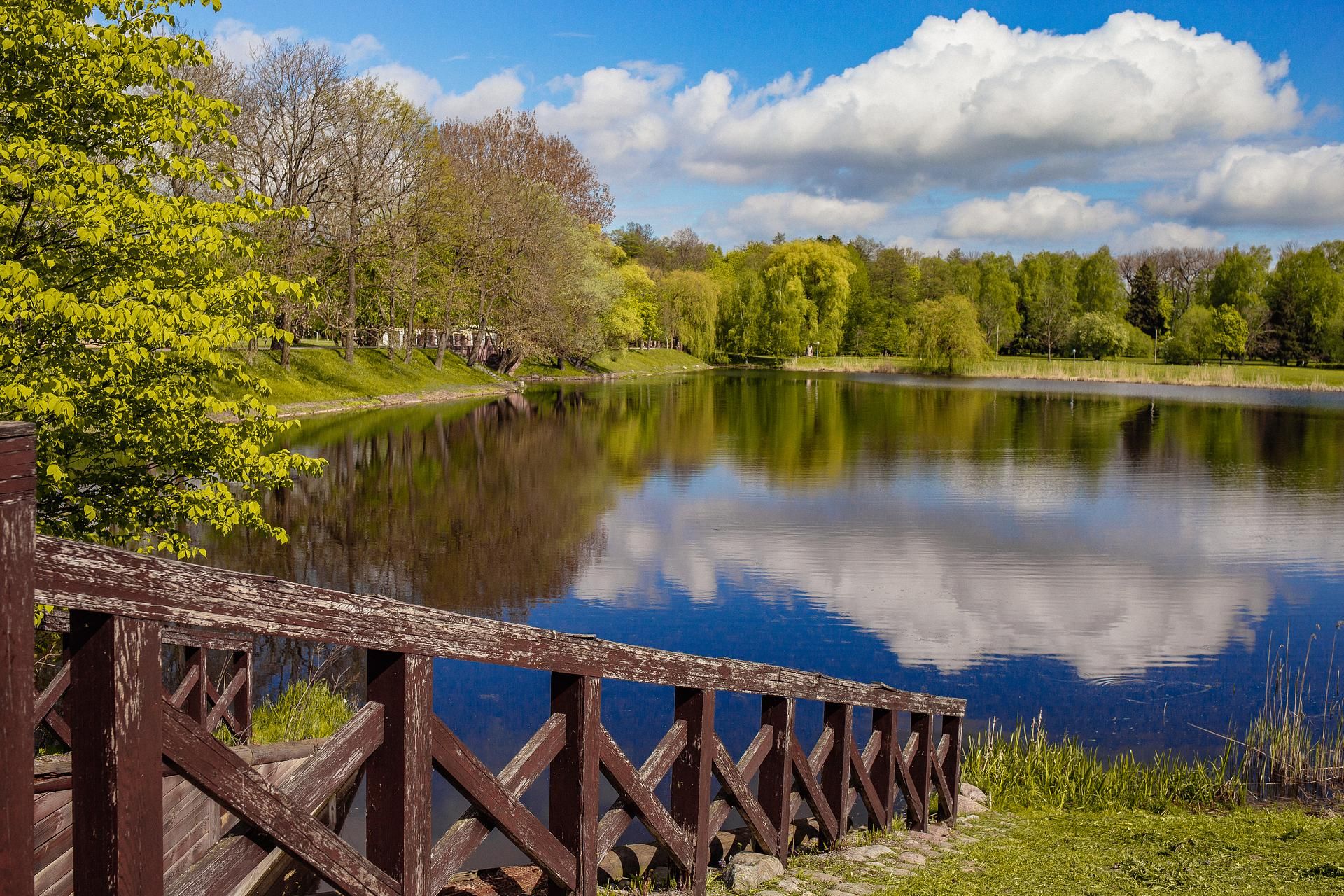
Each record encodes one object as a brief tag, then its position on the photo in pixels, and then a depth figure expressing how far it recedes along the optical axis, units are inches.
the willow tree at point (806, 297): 4188.0
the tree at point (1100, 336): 4350.4
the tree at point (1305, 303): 3801.7
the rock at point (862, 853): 250.8
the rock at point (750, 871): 207.0
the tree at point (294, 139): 1734.7
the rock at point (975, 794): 369.4
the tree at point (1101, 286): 4790.8
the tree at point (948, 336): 3595.0
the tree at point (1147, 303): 4633.4
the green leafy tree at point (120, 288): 346.0
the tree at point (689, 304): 3855.8
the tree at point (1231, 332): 3816.4
